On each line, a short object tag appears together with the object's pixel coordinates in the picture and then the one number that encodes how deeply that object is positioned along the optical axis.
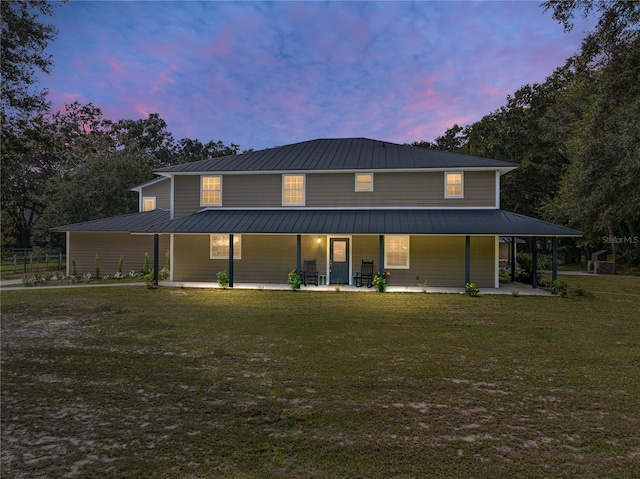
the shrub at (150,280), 15.07
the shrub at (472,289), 13.17
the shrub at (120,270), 18.87
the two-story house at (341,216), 14.98
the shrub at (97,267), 18.73
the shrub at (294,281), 14.48
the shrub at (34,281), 16.23
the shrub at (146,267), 18.12
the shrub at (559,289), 13.34
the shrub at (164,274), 17.92
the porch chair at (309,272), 15.81
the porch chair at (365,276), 15.48
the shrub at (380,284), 13.98
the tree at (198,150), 46.59
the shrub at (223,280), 15.33
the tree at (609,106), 10.43
